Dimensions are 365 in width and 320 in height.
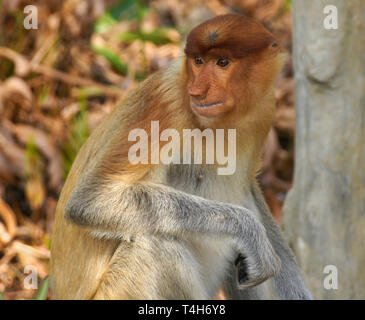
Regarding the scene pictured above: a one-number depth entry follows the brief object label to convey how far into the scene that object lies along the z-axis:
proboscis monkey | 4.30
